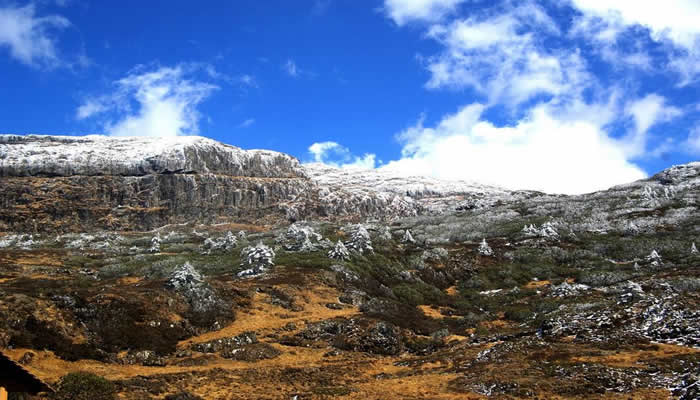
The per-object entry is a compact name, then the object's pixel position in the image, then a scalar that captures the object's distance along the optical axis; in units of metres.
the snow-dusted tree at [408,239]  80.50
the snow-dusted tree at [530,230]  85.88
